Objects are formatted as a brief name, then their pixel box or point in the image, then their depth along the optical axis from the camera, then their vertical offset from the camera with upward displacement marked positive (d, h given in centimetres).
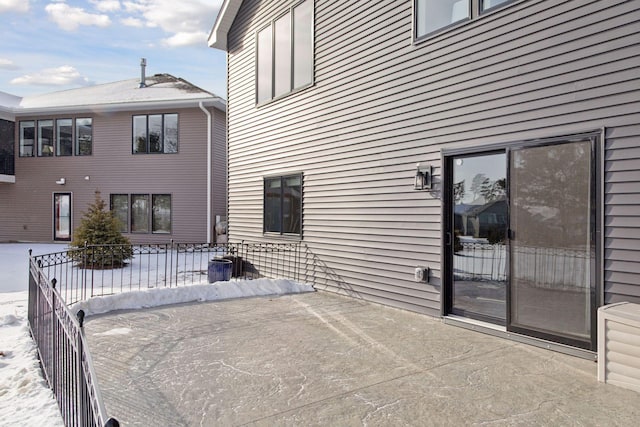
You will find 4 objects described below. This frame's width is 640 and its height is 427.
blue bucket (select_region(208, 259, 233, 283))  811 -117
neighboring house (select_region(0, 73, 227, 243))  1403 +173
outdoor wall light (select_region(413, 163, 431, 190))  531 +44
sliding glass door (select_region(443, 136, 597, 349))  381 -26
